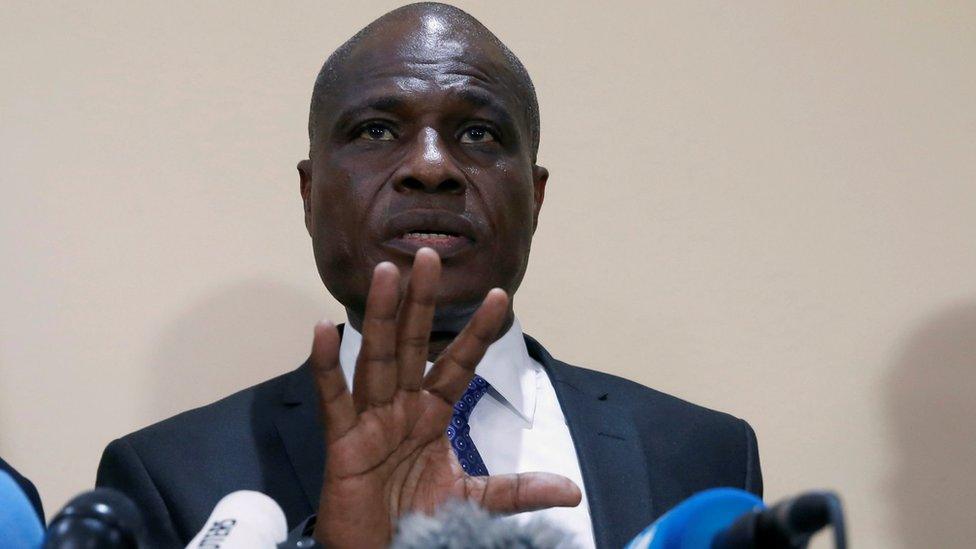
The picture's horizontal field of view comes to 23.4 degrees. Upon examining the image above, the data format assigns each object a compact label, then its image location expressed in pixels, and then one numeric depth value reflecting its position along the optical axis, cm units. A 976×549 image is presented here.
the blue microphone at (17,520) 108
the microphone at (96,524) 101
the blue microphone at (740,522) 103
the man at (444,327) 144
